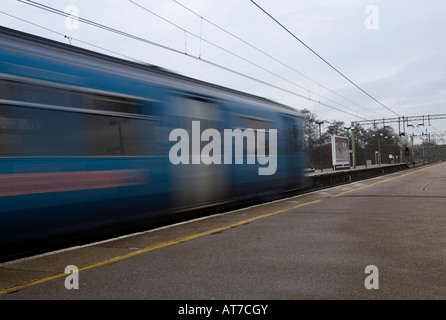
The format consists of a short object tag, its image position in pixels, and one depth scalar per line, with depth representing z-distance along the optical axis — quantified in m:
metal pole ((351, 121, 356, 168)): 54.04
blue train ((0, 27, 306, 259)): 5.59
